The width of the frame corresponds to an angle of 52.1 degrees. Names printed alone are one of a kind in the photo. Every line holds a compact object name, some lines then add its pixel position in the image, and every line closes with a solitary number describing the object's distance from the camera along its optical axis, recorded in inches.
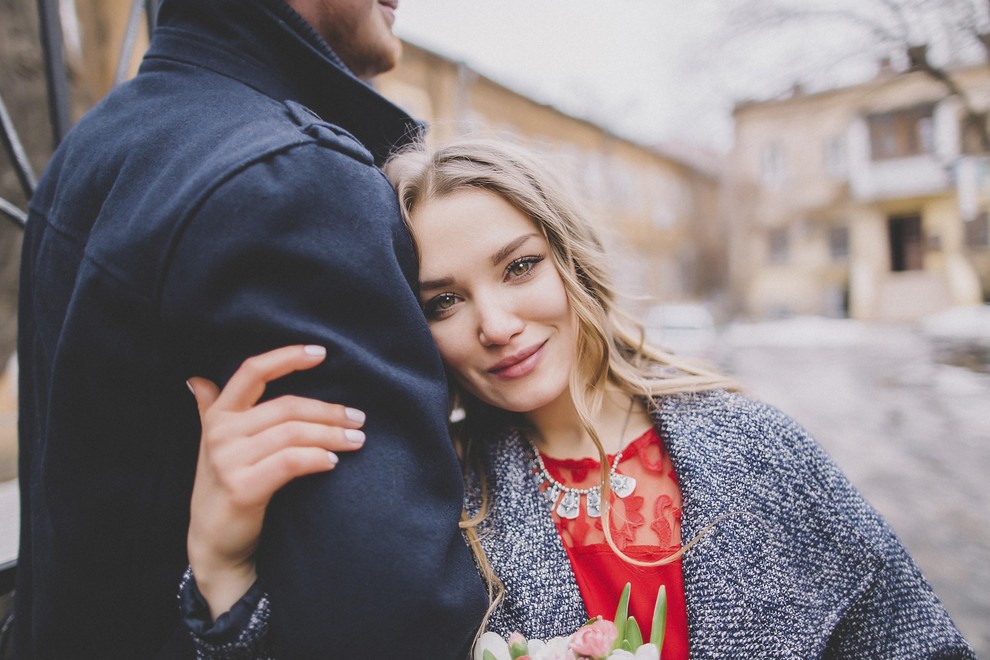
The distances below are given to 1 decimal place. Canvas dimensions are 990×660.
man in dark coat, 22.8
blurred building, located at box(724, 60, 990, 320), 649.2
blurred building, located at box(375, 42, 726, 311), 392.8
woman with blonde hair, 29.6
